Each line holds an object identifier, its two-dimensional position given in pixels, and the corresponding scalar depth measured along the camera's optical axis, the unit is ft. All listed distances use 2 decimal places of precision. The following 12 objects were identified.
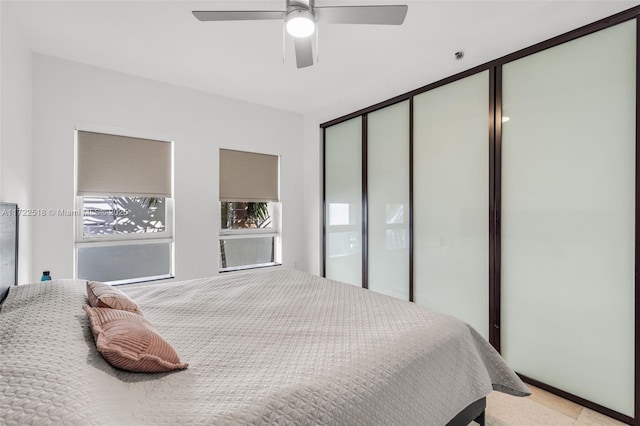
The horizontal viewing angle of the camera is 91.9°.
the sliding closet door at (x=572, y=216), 6.19
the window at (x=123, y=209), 9.70
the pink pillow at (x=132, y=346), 3.29
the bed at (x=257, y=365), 2.65
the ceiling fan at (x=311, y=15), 5.47
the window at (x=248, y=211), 12.48
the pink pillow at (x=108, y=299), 4.29
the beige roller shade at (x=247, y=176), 12.34
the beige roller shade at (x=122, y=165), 9.56
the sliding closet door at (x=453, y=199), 8.45
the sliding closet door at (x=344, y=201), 12.27
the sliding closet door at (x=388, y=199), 10.54
